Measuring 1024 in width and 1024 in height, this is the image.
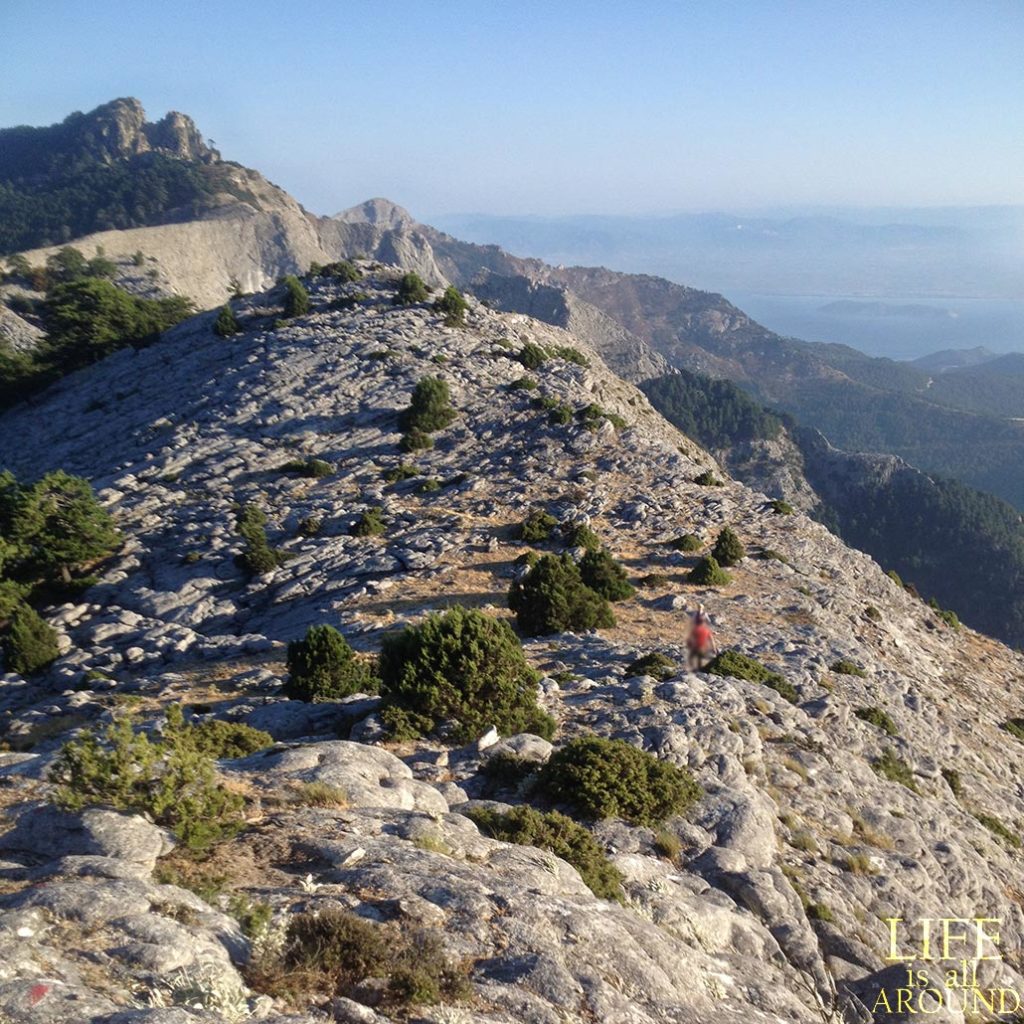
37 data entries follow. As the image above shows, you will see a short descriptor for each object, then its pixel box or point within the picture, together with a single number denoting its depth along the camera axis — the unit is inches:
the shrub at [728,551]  1192.2
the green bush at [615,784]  499.2
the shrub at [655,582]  1081.5
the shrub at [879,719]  799.7
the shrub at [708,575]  1101.7
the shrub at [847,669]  904.3
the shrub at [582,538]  1157.1
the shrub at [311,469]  1470.2
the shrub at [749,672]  797.2
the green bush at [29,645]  908.0
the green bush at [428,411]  1640.0
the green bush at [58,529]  1146.7
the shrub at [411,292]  2379.4
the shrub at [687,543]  1215.6
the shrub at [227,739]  493.0
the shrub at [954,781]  765.3
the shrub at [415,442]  1578.5
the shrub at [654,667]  739.4
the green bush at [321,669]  662.5
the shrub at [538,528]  1197.7
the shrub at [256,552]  1119.0
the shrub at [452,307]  2268.7
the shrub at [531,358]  2058.3
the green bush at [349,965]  263.0
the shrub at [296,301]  2311.8
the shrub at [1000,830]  722.8
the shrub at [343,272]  2564.0
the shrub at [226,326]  2231.8
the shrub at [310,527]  1237.1
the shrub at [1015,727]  1005.2
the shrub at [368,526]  1206.3
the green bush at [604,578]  1012.5
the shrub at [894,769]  726.5
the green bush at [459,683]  589.9
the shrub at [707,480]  1547.7
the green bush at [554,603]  882.8
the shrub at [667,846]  486.0
